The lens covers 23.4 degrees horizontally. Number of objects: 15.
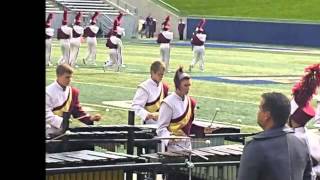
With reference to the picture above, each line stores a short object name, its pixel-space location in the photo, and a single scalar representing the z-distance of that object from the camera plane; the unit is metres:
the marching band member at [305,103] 6.45
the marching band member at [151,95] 8.62
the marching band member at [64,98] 7.68
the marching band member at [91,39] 28.40
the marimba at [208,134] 7.09
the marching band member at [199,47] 27.39
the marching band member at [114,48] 26.05
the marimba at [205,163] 5.94
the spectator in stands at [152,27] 52.25
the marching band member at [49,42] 24.16
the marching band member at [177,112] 7.28
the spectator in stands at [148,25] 51.47
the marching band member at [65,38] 27.12
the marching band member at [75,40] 27.35
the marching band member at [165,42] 25.94
